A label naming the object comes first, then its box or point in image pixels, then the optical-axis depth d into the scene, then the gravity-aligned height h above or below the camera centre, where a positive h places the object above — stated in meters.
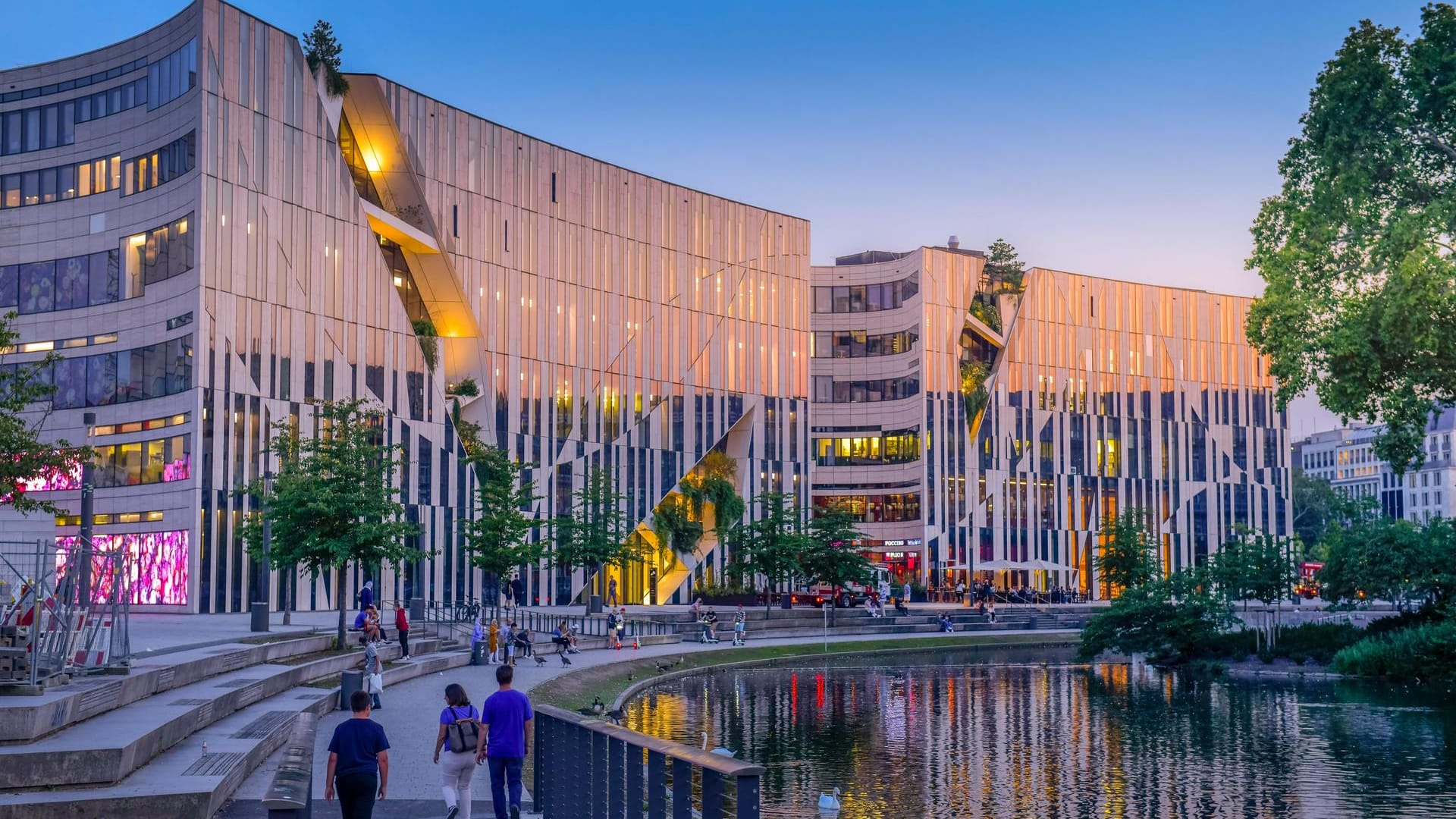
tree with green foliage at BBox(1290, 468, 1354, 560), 166.00 +1.66
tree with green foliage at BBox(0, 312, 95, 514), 28.05 +1.54
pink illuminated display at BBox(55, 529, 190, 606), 55.84 -1.59
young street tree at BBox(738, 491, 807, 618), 69.75 -1.15
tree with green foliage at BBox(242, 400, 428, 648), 36.88 +0.40
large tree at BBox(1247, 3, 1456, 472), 36.25 +7.46
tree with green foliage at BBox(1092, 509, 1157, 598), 80.88 -2.03
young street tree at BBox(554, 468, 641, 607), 65.31 -0.36
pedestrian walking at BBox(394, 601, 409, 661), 38.16 -2.77
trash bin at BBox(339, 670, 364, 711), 24.92 -2.73
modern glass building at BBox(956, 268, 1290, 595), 101.81 +6.90
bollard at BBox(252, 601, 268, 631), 38.47 -2.48
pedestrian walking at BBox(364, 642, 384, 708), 26.98 -2.89
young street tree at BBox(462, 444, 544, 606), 56.59 -0.10
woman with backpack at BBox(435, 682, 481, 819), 15.05 -2.37
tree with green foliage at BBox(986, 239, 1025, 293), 102.12 +18.05
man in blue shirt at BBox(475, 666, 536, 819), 15.26 -2.31
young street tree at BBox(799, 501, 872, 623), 70.56 -1.60
